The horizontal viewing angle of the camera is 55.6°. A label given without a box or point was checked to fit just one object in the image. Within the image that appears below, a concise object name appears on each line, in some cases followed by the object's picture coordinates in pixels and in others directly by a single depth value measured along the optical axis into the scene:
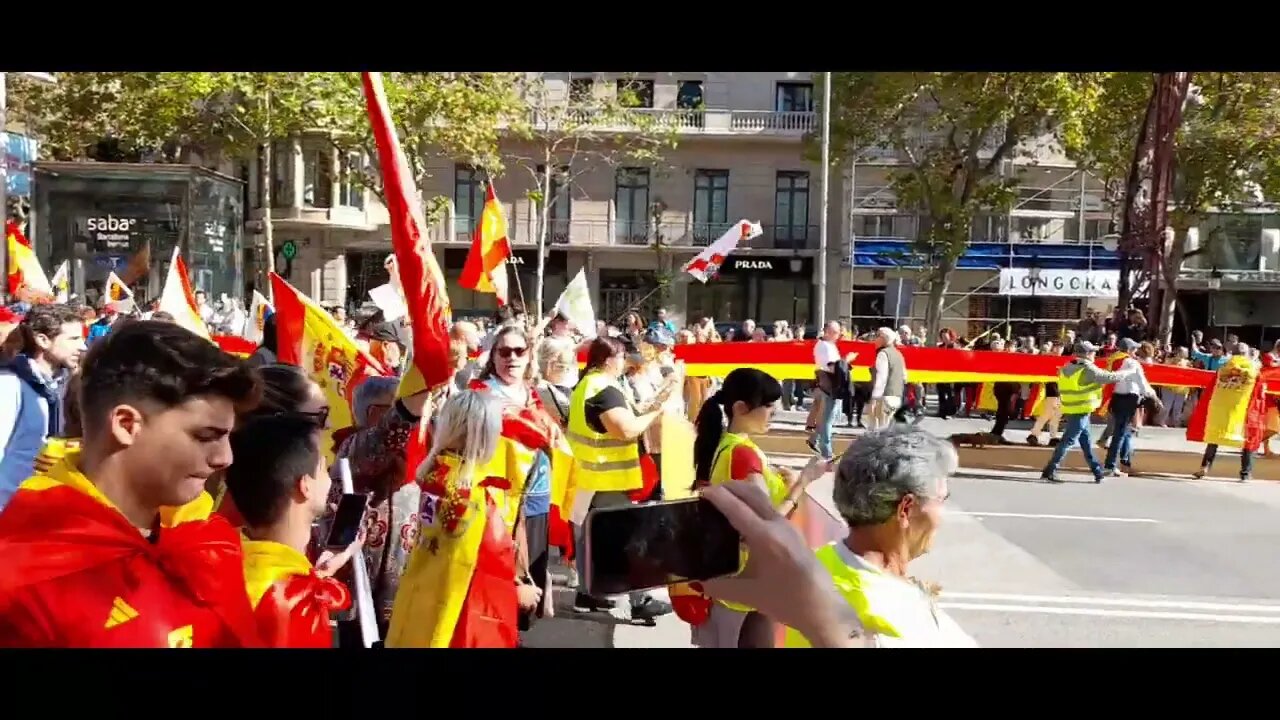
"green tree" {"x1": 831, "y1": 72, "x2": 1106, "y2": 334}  23.30
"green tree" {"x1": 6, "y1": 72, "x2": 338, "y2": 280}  14.92
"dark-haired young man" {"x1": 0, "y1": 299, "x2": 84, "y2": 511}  4.62
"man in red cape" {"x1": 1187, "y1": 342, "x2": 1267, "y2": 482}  13.62
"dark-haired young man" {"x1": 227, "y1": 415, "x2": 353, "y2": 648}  2.38
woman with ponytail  4.31
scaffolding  31.84
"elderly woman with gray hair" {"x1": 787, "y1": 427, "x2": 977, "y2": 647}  2.49
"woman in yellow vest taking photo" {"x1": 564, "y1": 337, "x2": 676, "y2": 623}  6.59
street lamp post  17.74
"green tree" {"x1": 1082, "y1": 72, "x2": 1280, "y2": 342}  23.08
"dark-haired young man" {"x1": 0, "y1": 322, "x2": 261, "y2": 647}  2.10
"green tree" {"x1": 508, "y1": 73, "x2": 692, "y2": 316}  26.31
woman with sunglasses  4.68
